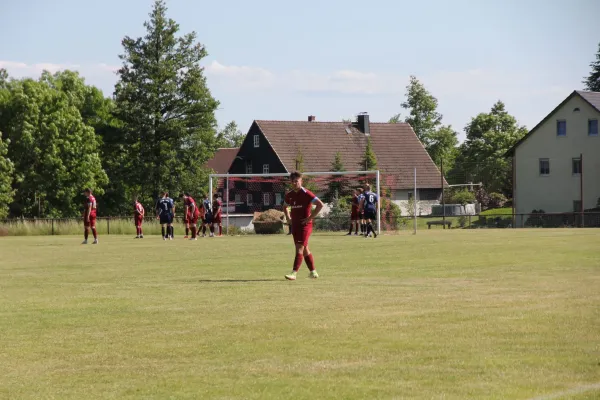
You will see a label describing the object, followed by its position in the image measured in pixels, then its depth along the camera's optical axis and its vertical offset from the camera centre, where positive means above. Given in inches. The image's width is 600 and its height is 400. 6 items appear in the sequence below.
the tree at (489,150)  4097.0 +312.6
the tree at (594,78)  3892.7 +545.7
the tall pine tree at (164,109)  3142.2 +353.8
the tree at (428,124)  4658.0 +451.9
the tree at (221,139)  3286.9 +270.4
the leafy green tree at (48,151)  3191.4 +227.4
